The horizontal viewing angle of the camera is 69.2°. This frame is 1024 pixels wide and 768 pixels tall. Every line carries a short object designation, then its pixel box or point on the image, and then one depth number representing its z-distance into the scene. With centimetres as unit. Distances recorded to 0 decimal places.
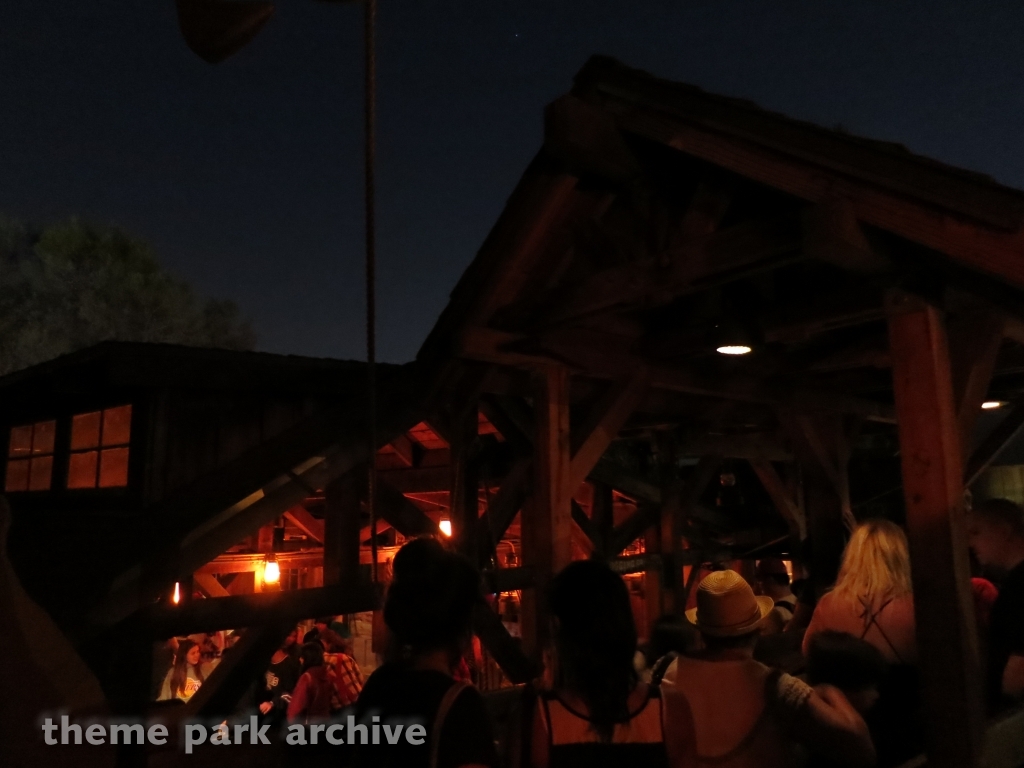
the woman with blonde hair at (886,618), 322
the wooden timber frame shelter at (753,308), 308
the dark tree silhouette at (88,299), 2691
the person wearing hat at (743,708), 233
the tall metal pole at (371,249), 325
